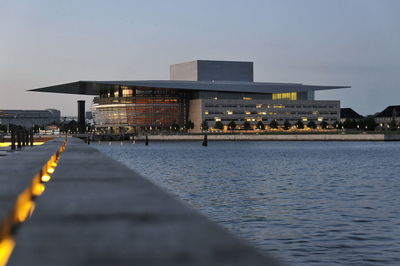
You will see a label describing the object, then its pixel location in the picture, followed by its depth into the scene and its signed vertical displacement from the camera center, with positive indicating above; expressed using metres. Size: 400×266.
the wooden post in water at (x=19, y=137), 47.80 -1.06
